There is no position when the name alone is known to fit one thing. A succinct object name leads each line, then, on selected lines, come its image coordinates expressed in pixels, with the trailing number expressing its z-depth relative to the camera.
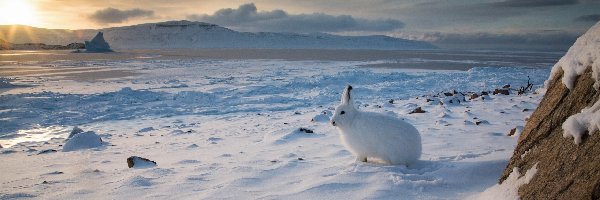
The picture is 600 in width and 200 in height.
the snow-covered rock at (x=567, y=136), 2.10
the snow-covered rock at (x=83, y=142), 7.03
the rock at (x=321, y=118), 9.01
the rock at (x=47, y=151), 6.93
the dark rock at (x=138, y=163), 5.16
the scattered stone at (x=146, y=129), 9.20
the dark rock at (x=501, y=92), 12.16
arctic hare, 4.25
